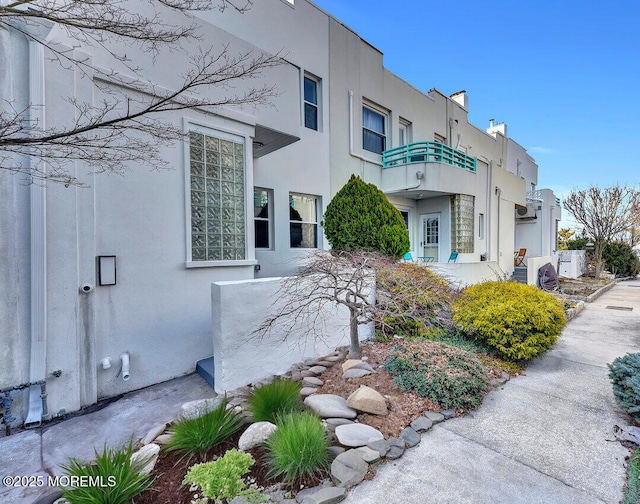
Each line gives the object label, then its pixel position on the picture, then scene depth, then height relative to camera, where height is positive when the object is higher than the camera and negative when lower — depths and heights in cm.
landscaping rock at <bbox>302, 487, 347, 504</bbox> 230 -192
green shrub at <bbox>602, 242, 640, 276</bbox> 1973 -71
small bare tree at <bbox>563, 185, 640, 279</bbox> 1777 +223
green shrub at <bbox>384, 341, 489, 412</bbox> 383 -170
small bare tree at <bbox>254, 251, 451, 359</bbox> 461 -74
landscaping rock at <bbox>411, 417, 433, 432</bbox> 336 -198
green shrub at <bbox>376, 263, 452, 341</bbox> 518 -83
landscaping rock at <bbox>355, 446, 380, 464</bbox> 279 -193
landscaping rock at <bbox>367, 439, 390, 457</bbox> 293 -194
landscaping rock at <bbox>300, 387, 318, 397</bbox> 406 -193
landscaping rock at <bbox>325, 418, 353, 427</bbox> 336 -193
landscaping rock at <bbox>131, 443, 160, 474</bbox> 266 -193
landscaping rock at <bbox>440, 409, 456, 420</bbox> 364 -201
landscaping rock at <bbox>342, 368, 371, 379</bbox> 444 -184
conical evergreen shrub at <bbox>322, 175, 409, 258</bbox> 645 +58
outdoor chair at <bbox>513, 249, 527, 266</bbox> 1624 -49
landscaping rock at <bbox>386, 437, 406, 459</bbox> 291 -197
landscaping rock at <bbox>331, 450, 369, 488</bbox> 253 -192
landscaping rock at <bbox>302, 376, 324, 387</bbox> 436 -193
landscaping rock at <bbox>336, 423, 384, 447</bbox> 302 -190
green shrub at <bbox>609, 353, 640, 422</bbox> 342 -161
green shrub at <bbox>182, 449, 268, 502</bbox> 232 -181
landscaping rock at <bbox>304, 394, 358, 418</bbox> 348 -187
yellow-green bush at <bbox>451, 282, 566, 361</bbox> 520 -129
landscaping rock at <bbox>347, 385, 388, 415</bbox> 354 -181
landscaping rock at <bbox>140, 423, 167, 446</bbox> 321 -199
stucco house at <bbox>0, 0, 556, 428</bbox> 361 +49
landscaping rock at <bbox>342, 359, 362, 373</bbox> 466 -180
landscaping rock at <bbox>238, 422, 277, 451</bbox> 299 -188
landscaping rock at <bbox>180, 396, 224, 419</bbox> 339 -186
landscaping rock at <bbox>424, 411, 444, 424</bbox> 354 -199
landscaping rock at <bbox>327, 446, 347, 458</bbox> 288 -195
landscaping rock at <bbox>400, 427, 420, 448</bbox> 312 -199
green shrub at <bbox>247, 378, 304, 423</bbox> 340 -177
